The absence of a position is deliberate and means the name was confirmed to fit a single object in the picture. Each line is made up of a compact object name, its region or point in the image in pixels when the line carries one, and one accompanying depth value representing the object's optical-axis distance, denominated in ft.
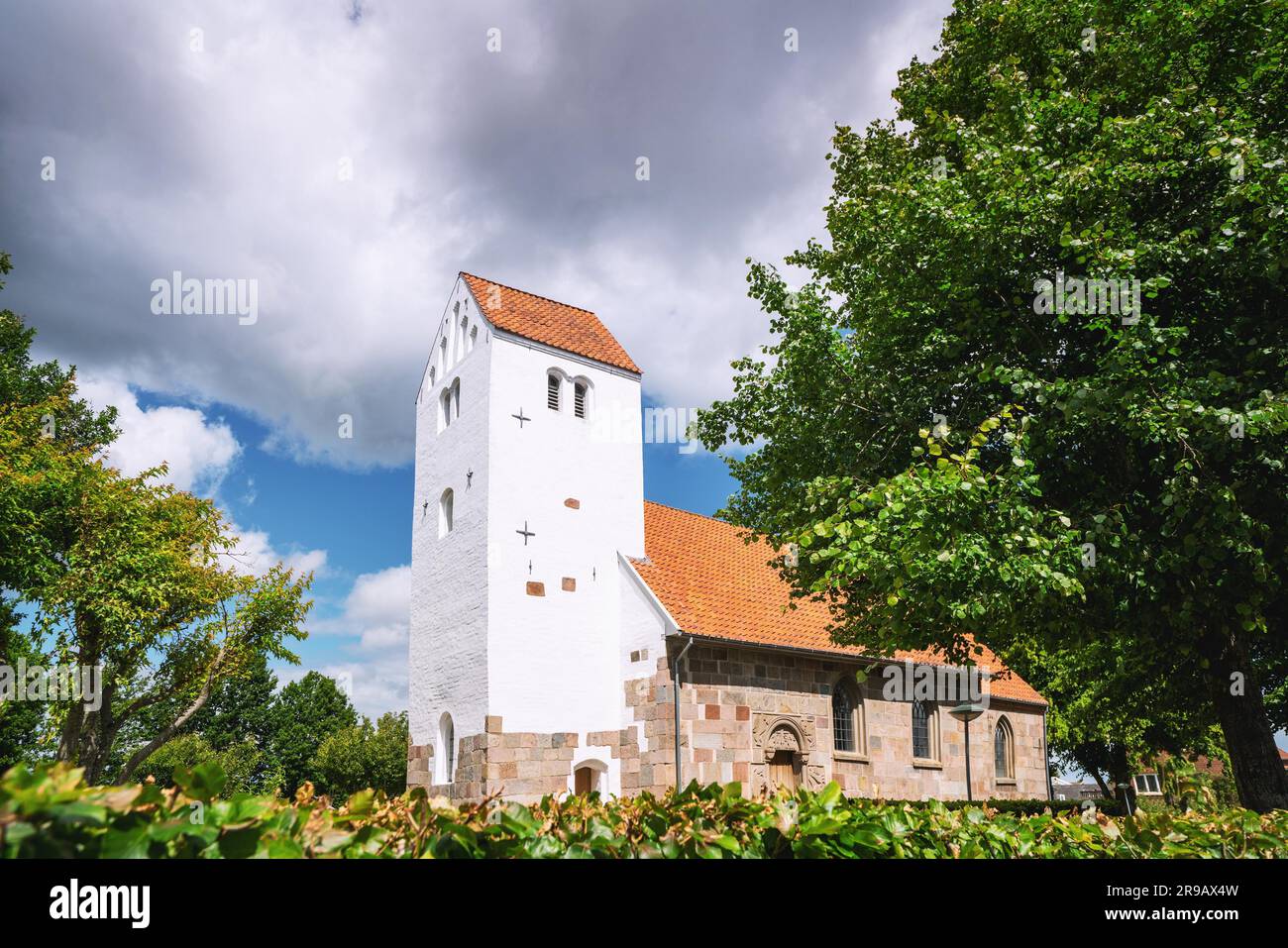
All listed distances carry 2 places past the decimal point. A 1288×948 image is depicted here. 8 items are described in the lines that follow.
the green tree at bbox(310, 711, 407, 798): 141.18
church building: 57.72
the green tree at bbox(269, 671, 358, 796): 193.67
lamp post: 57.95
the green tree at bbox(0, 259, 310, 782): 67.21
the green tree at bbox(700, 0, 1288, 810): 30.37
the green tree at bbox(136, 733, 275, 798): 175.32
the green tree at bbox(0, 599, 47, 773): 82.64
